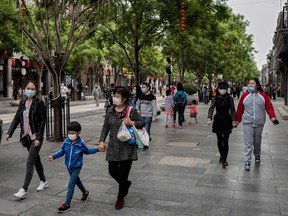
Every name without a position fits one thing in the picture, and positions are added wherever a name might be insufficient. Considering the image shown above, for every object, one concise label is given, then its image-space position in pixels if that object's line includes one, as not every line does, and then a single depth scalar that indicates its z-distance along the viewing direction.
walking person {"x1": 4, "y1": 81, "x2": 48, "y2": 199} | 5.45
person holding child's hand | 4.90
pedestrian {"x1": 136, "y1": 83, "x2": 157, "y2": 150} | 9.91
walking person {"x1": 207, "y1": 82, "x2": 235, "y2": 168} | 7.37
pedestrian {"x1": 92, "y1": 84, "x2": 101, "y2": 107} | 28.29
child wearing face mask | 4.90
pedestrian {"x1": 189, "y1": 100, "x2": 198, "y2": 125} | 15.70
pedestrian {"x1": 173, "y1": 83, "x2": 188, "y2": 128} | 14.74
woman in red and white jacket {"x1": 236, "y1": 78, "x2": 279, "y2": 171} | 7.25
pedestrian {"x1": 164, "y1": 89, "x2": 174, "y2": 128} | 14.30
